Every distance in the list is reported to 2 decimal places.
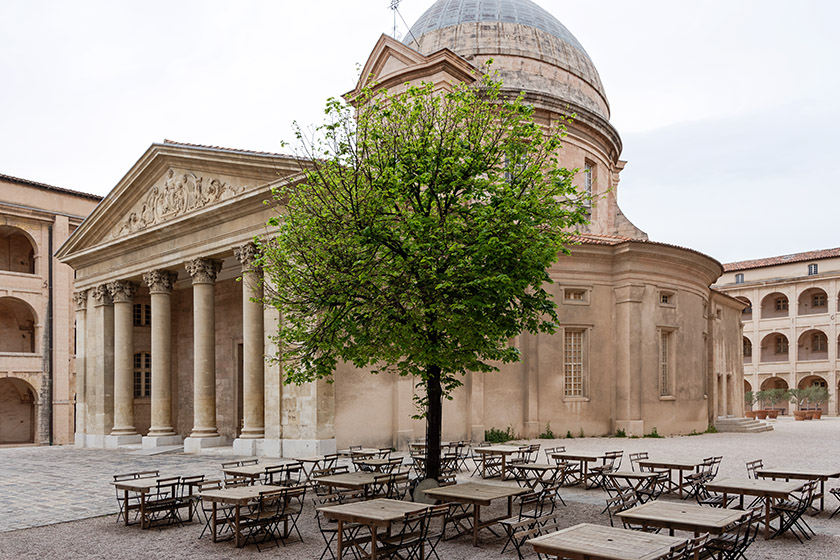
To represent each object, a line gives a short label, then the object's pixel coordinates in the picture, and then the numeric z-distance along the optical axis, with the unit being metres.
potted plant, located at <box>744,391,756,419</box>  56.08
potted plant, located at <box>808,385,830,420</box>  53.94
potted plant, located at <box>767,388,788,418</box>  55.38
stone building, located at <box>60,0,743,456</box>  22.02
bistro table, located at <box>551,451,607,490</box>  14.74
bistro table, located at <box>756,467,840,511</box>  11.88
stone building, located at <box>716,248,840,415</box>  57.84
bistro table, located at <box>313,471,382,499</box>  12.12
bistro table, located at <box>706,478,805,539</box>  10.33
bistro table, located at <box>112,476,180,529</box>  11.52
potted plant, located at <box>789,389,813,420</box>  49.36
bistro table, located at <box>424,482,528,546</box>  10.26
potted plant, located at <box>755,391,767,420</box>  49.09
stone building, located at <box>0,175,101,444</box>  35.59
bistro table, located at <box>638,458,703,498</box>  13.46
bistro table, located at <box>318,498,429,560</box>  8.96
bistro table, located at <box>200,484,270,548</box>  10.30
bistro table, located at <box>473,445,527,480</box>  16.23
